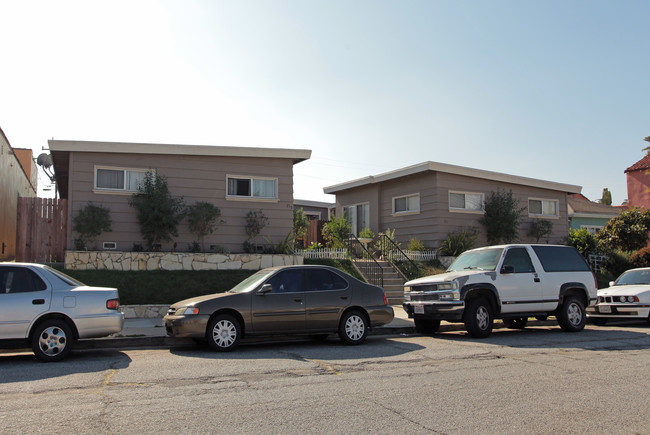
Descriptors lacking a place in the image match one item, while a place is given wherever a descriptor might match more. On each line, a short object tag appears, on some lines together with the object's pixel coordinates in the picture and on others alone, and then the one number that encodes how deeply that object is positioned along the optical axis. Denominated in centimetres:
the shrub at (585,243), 2538
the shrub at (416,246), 2186
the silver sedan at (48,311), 870
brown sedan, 980
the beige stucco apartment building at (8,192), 2283
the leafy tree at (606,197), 5891
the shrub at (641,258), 2353
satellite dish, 3109
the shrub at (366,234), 2375
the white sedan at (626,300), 1388
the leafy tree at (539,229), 2448
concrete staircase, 1759
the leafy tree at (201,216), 1733
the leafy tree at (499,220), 2309
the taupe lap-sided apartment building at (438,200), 2238
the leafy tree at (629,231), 2498
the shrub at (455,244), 2173
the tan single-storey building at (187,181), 1695
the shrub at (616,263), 2437
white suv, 1175
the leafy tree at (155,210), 1669
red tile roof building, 3488
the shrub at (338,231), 2150
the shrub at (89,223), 1616
